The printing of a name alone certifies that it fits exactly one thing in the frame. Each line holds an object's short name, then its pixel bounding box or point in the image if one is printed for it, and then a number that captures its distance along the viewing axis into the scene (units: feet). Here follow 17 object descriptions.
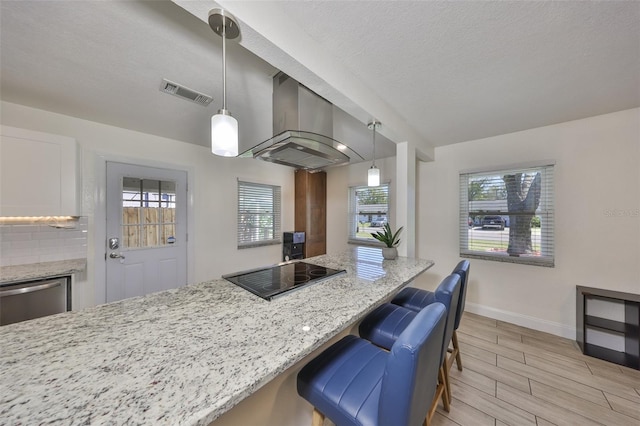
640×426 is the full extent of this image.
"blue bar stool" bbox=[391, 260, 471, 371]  5.47
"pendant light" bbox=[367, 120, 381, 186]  7.46
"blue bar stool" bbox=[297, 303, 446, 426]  2.38
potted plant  7.36
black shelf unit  6.66
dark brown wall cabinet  14.06
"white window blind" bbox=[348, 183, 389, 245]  13.01
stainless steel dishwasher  5.80
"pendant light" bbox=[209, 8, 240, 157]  3.38
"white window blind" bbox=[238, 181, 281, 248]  12.42
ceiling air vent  5.94
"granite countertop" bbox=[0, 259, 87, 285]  5.96
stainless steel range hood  5.53
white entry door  8.68
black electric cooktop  4.21
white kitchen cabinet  6.22
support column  8.35
